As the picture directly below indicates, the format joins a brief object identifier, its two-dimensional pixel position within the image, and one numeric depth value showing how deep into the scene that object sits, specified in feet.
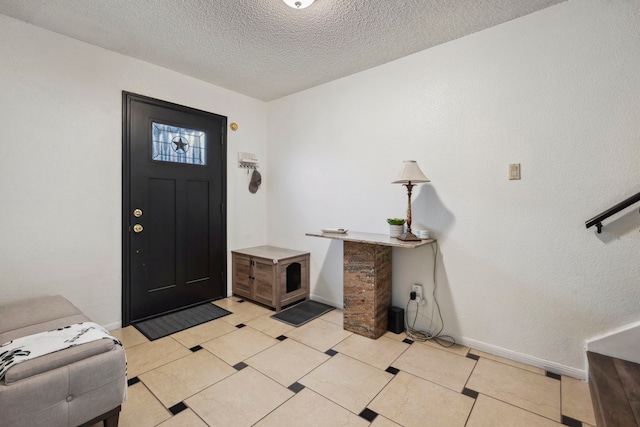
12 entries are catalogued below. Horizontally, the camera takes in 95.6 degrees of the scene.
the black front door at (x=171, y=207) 9.78
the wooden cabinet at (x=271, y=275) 10.99
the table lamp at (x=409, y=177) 8.17
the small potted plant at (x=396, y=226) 8.89
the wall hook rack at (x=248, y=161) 12.81
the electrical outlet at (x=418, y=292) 9.22
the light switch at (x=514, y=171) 7.54
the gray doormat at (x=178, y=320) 9.30
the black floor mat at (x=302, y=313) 10.21
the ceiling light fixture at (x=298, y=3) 6.63
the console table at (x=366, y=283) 8.85
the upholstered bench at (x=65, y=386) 4.31
